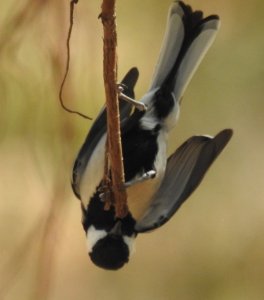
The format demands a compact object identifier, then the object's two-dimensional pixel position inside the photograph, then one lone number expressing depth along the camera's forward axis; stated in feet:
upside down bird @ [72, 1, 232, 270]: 10.90
